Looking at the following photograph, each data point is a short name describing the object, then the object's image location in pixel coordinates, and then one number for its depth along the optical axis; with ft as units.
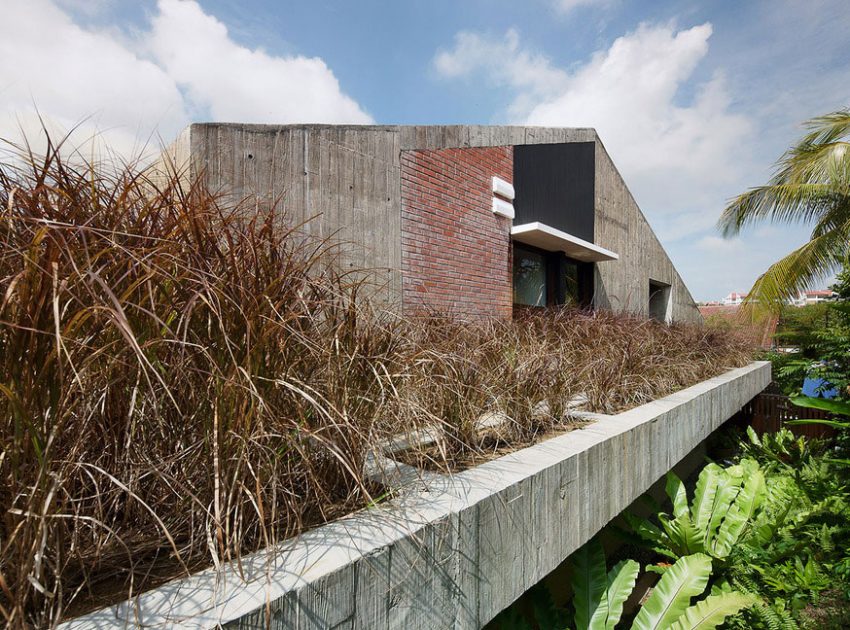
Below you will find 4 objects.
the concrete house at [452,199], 14.08
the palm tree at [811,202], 29.53
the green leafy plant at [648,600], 9.32
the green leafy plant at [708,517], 13.11
